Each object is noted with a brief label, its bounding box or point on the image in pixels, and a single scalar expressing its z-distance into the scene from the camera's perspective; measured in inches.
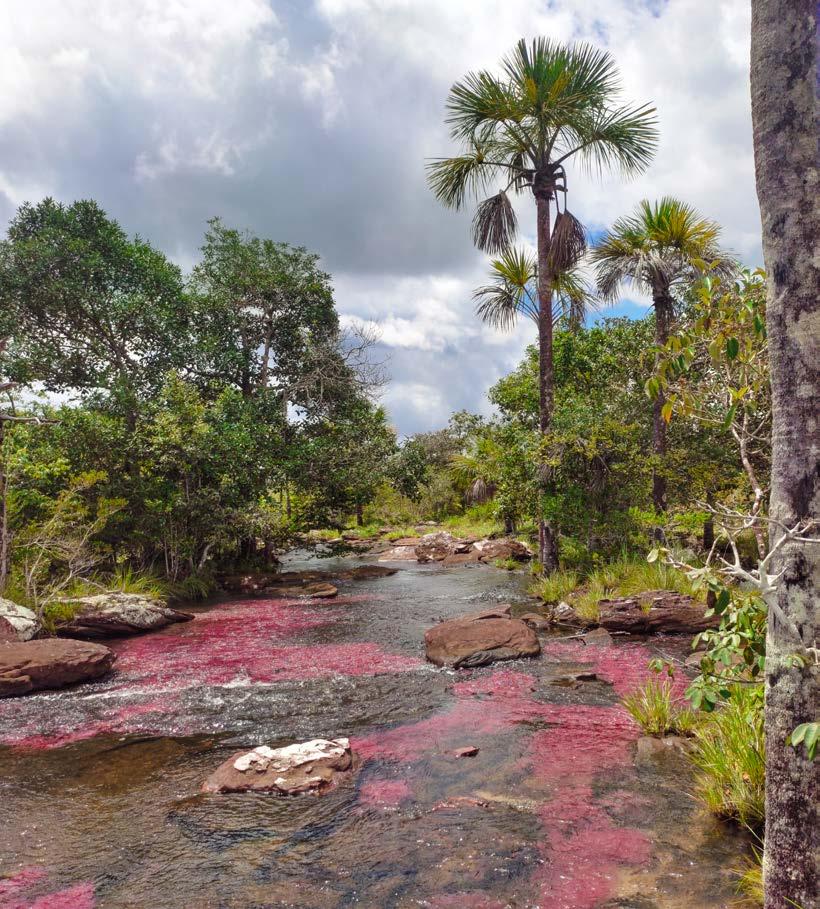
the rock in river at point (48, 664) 338.0
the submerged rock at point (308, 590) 701.3
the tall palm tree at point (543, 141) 583.5
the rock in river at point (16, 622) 403.9
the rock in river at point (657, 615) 428.8
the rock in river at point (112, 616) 473.4
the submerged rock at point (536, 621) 474.9
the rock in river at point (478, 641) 379.9
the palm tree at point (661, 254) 618.2
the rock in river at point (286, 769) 215.5
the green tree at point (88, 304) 733.3
